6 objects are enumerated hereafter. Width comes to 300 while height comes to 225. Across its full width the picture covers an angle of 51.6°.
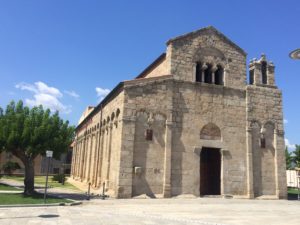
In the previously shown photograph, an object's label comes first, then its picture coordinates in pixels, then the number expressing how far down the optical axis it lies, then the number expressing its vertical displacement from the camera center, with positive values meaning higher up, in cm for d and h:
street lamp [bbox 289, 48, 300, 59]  1128 +411
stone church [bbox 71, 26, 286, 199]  1955 +252
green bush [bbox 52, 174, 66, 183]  3167 -187
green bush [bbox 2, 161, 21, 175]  4460 -121
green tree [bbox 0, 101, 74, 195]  1730 +143
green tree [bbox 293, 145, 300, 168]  4248 +176
